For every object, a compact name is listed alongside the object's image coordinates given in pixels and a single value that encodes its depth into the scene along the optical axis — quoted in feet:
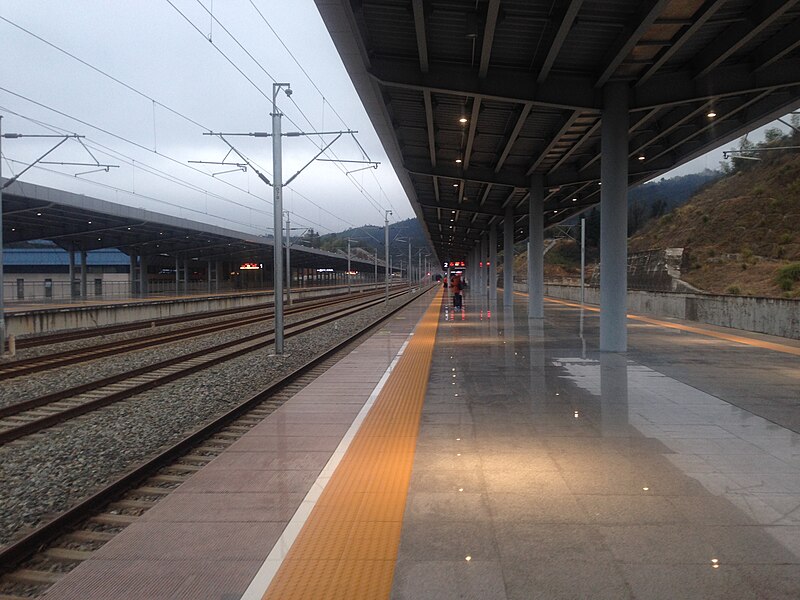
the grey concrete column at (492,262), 164.86
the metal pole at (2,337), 60.54
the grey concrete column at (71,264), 163.22
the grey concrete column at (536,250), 93.86
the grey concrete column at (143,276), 193.32
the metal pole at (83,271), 162.75
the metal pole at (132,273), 192.08
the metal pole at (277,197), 53.62
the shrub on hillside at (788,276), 104.53
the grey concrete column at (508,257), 135.66
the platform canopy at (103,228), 100.89
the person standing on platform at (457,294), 119.65
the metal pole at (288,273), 148.91
